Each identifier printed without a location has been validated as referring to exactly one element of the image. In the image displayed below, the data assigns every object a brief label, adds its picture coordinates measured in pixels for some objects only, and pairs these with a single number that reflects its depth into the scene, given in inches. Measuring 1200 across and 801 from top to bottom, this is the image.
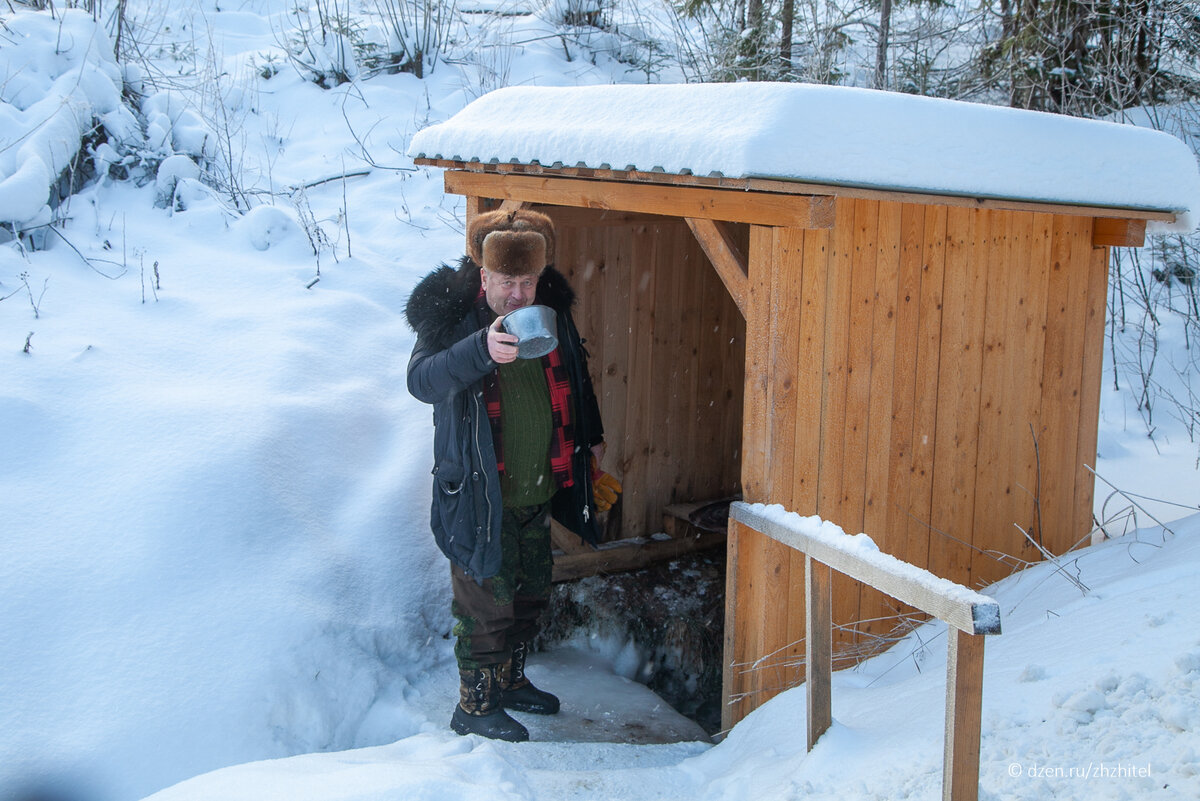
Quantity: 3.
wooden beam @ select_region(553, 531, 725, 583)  201.6
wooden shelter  133.6
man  132.0
